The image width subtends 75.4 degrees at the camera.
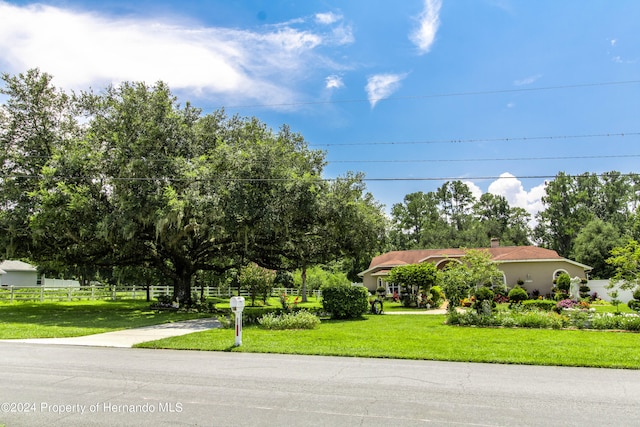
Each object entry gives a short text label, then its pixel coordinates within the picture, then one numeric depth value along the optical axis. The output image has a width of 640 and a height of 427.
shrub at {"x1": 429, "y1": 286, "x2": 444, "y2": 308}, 26.41
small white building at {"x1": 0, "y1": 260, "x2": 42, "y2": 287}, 43.34
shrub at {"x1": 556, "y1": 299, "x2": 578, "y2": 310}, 20.02
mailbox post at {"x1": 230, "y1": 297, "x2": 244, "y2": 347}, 10.35
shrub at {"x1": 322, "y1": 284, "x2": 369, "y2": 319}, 18.22
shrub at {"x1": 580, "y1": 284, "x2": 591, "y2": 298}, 29.94
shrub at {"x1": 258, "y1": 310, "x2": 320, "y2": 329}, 13.92
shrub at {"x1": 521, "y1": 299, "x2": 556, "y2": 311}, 20.55
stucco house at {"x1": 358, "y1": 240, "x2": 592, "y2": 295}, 32.78
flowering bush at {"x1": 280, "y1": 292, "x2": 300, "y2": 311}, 18.58
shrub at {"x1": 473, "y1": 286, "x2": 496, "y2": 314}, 16.17
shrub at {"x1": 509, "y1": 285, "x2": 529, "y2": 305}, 26.20
